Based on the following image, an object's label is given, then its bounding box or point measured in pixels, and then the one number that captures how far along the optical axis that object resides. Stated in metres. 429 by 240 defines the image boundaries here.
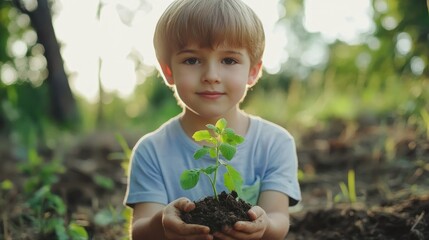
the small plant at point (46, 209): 2.47
